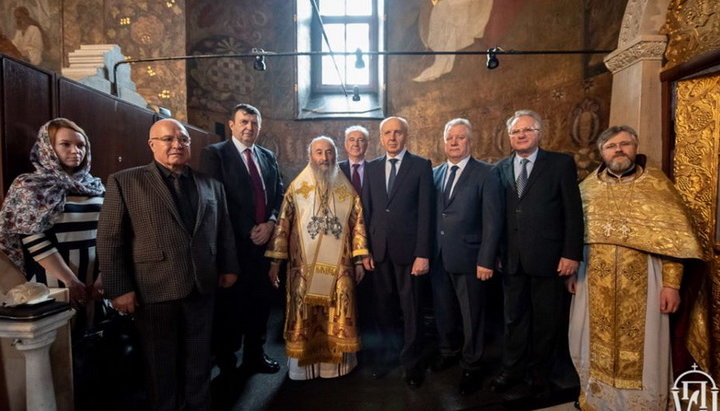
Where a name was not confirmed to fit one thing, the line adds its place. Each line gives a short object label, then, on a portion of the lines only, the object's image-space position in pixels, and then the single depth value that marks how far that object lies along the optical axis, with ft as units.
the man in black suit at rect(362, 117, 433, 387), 9.09
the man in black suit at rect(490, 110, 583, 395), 8.27
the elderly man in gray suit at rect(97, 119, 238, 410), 6.58
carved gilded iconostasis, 8.85
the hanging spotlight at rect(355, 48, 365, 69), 14.59
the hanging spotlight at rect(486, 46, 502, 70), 12.87
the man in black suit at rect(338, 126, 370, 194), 10.11
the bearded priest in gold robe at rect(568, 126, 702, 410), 7.81
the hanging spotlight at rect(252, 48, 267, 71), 14.51
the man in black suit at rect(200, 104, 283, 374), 9.37
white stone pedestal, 5.65
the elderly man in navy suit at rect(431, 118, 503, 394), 8.54
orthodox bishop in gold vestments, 9.21
